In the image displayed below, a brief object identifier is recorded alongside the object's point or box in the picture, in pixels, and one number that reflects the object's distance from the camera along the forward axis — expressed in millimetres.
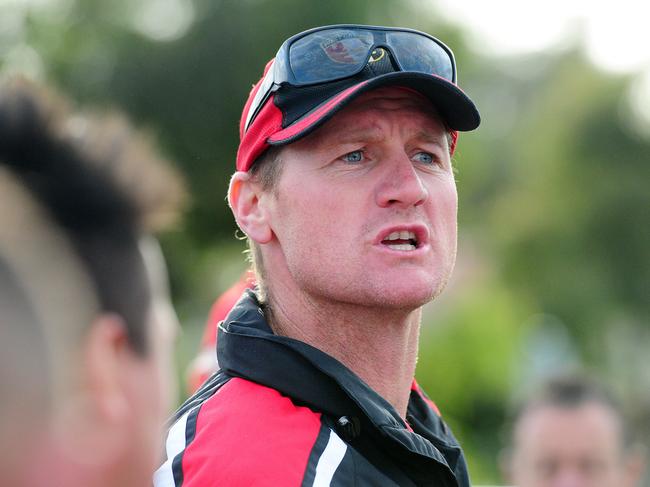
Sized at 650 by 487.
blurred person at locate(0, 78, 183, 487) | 3432
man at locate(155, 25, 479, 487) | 5883
